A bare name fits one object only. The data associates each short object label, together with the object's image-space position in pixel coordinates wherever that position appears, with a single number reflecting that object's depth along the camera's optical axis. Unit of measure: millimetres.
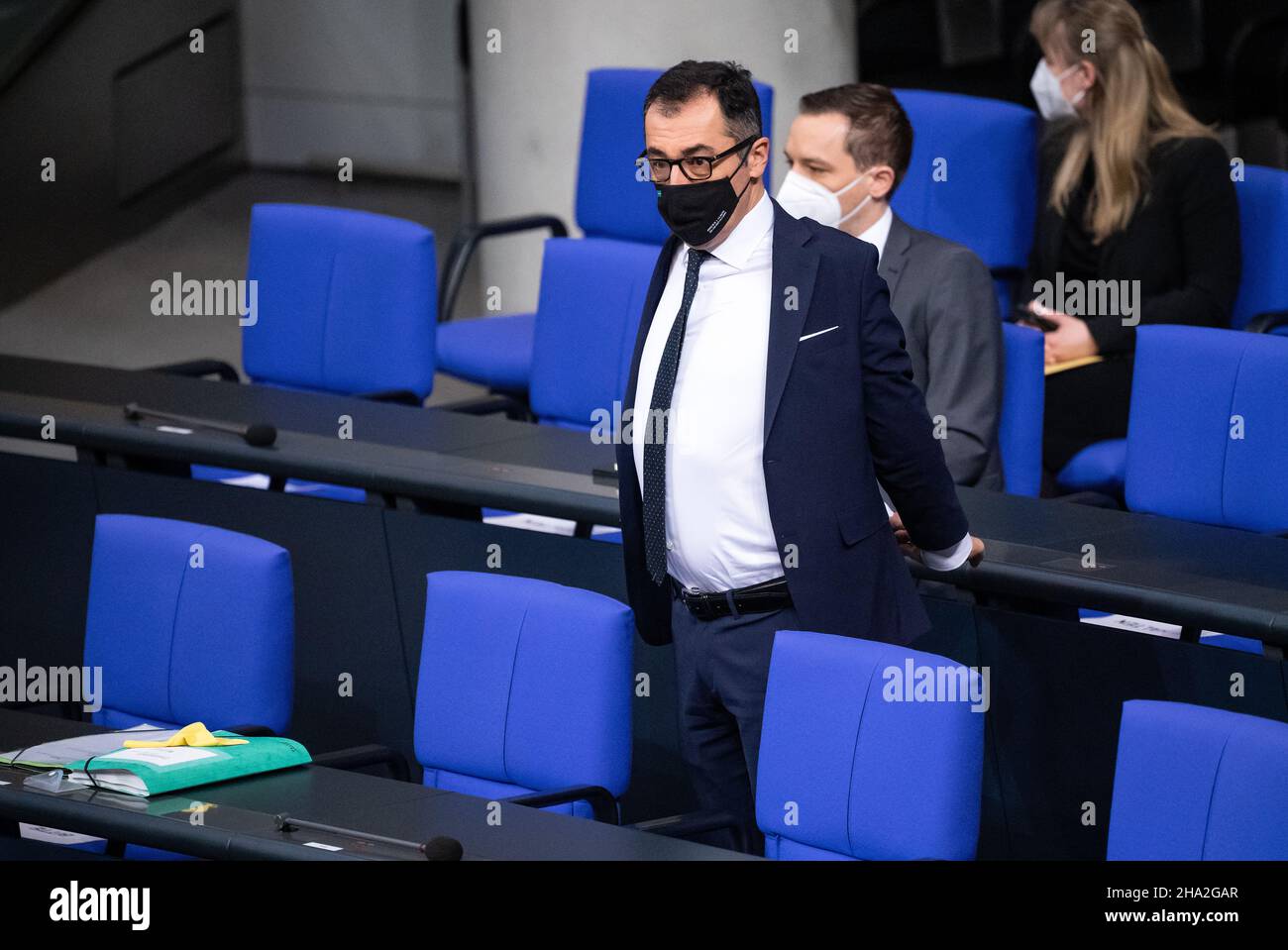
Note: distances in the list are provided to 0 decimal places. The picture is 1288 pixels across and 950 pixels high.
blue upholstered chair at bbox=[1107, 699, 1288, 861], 5062
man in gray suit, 7293
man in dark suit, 5781
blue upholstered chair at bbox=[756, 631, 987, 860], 5488
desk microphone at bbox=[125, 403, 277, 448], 8219
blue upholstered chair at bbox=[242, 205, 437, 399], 9648
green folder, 5789
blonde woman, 9250
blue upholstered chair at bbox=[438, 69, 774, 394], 10617
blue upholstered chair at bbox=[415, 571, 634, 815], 6324
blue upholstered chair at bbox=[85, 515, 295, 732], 6969
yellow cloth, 6082
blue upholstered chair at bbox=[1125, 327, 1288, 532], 7742
